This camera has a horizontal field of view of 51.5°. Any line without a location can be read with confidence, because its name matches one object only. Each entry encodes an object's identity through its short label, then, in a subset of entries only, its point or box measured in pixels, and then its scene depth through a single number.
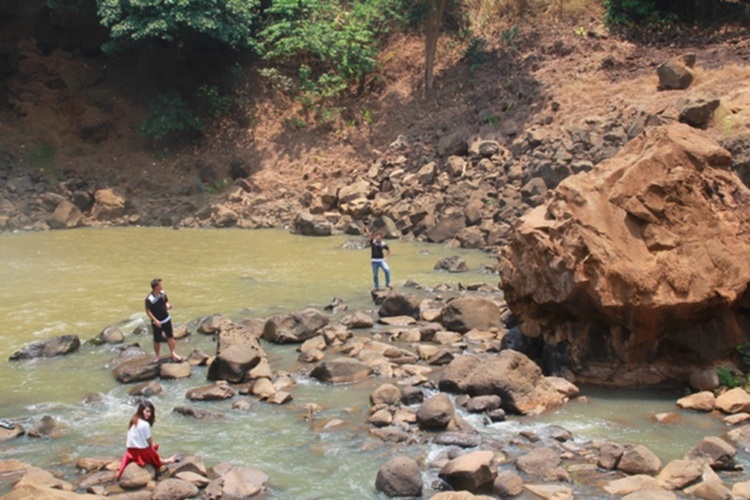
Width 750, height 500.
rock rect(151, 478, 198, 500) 7.94
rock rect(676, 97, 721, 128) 22.59
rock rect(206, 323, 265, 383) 11.69
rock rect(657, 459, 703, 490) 8.00
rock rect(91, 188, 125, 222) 29.67
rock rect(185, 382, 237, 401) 11.03
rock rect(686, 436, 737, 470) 8.43
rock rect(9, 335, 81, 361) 13.04
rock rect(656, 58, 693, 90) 25.52
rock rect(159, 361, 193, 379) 12.05
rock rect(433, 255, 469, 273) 19.88
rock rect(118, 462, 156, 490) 8.23
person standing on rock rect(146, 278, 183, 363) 12.57
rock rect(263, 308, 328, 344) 13.93
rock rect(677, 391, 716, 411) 10.18
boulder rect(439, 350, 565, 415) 10.32
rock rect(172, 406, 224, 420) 10.37
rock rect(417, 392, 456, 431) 9.61
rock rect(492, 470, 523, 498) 7.95
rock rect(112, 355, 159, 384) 11.95
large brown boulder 10.80
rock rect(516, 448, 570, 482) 8.31
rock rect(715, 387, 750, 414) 9.92
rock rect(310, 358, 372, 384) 11.77
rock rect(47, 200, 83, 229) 28.45
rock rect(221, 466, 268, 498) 8.11
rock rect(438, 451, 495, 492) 7.93
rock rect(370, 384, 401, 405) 10.63
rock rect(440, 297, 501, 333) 14.21
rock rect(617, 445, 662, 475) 8.36
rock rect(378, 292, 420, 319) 15.30
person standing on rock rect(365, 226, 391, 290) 17.27
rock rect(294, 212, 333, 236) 26.42
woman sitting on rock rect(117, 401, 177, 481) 8.55
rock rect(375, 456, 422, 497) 8.01
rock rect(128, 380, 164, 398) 11.27
